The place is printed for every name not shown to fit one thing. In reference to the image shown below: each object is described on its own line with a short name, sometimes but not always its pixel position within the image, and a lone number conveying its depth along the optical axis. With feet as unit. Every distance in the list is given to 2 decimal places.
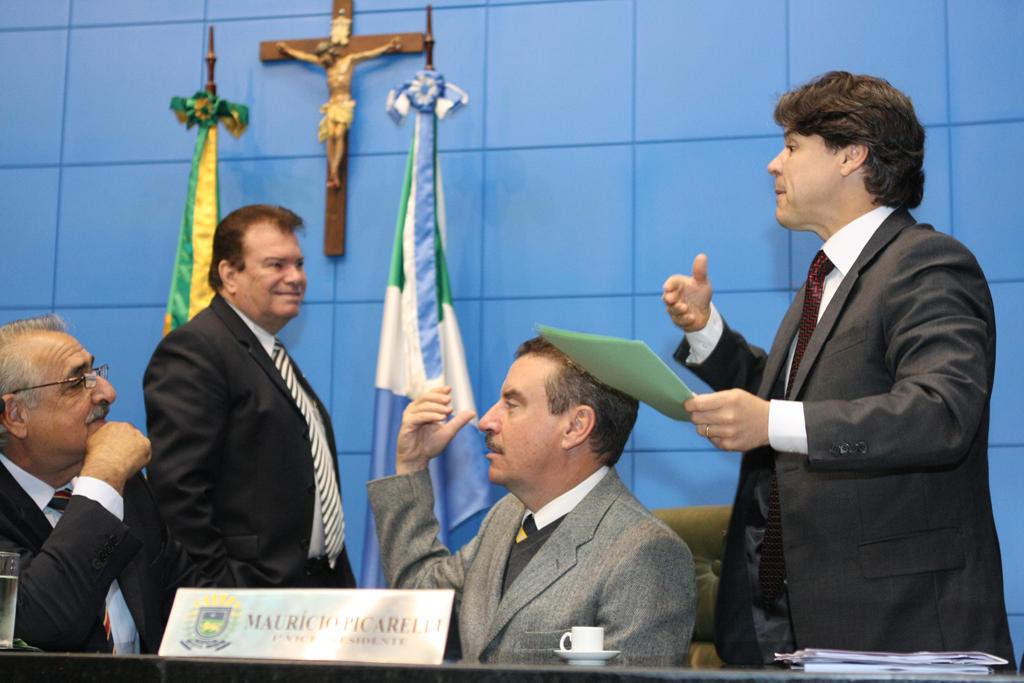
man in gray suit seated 6.97
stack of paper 4.15
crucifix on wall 14.62
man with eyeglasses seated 6.72
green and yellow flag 13.94
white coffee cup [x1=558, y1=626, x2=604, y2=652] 5.29
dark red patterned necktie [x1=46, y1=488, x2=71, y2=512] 7.76
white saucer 4.82
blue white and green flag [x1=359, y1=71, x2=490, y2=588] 13.28
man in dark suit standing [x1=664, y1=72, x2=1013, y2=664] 6.33
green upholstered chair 9.27
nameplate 4.71
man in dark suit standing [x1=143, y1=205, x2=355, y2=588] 10.44
